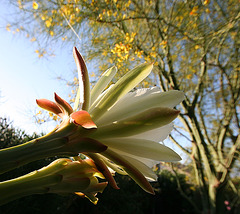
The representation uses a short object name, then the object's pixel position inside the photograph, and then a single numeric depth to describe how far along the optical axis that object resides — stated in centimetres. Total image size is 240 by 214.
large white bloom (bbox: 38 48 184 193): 23
